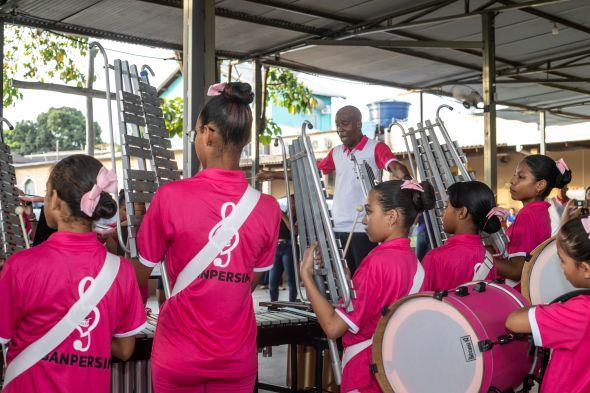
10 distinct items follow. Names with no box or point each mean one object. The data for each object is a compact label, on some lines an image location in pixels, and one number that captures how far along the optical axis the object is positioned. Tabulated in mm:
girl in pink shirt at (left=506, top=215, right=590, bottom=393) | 2594
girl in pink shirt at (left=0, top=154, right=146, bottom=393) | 2334
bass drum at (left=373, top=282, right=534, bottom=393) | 3086
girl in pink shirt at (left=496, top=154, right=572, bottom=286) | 4402
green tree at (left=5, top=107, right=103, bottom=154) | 49438
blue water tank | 21625
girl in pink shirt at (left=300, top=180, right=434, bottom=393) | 3152
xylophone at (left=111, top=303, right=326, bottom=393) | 3916
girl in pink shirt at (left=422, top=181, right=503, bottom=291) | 3811
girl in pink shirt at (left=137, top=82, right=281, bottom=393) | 2551
